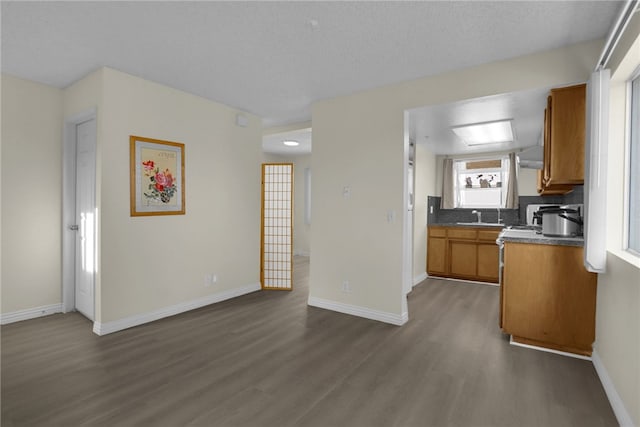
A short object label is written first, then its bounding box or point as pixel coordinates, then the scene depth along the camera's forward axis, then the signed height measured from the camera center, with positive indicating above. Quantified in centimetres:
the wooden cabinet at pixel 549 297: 271 -74
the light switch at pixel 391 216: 359 -8
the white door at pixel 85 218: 354 -14
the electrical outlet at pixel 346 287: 391 -92
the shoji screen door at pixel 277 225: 508 -27
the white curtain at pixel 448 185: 627 +47
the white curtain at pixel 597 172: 229 +27
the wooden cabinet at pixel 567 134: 272 +64
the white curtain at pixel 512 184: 572 +46
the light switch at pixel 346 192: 392 +20
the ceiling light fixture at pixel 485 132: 407 +104
